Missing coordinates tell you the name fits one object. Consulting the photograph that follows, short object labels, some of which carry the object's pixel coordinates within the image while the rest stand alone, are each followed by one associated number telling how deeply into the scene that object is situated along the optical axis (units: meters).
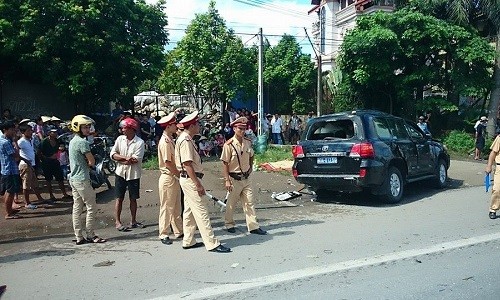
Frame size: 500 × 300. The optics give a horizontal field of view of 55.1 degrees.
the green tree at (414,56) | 18.78
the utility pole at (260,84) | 17.61
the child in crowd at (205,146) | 16.70
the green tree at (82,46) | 14.48
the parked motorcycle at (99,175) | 9.29
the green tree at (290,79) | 28.31
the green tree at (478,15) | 18.97
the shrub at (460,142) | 19.28
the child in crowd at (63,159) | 10.06
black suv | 8.88
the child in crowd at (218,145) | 17.14
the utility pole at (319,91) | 22.44
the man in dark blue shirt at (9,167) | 8.30
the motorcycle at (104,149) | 11.87
